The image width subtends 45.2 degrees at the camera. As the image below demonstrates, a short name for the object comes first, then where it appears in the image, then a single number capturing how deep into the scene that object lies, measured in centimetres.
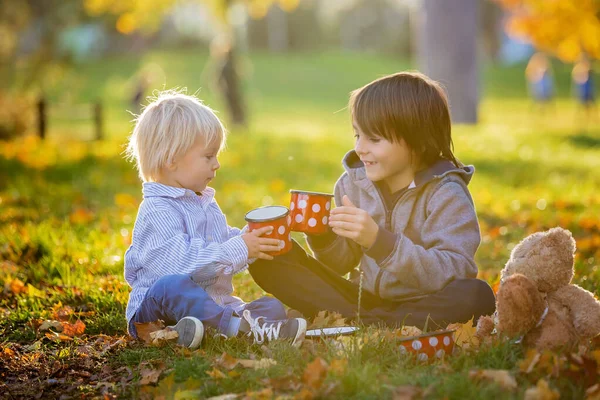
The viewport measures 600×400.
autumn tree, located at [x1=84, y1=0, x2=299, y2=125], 1756
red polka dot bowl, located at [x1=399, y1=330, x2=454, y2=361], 301
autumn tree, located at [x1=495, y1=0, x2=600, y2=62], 1806
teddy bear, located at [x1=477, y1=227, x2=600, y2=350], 296
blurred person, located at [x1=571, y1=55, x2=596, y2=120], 1859
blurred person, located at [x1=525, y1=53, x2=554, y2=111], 2123
